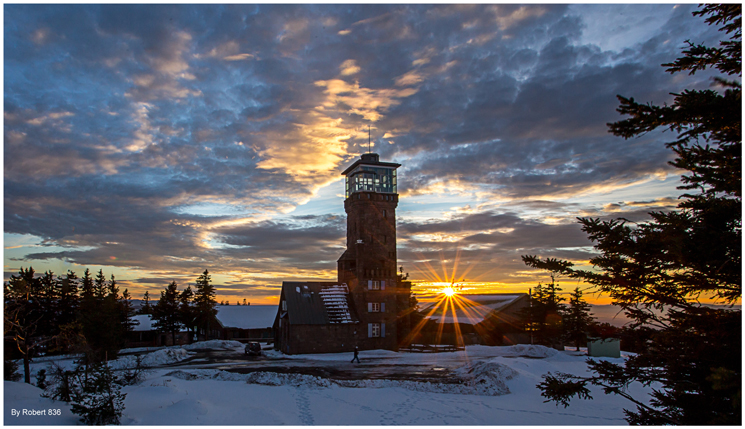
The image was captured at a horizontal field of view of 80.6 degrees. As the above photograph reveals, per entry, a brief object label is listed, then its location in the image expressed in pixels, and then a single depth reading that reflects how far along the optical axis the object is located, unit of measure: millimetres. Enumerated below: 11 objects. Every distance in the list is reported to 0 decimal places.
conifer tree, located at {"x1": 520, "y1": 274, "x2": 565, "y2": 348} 52031
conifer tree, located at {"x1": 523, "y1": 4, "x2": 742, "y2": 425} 8172
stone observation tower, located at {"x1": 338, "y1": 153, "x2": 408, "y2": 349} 50219
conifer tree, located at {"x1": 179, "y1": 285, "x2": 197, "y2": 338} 60528
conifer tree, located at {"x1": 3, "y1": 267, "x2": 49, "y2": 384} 22261
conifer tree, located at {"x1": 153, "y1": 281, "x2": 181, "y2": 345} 59500
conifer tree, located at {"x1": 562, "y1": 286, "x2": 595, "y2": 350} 47656
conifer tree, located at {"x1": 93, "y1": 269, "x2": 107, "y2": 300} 57297
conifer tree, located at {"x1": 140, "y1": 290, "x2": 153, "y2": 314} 78075
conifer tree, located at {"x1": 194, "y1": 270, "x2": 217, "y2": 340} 65062
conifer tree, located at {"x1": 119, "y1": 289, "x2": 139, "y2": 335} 56725
